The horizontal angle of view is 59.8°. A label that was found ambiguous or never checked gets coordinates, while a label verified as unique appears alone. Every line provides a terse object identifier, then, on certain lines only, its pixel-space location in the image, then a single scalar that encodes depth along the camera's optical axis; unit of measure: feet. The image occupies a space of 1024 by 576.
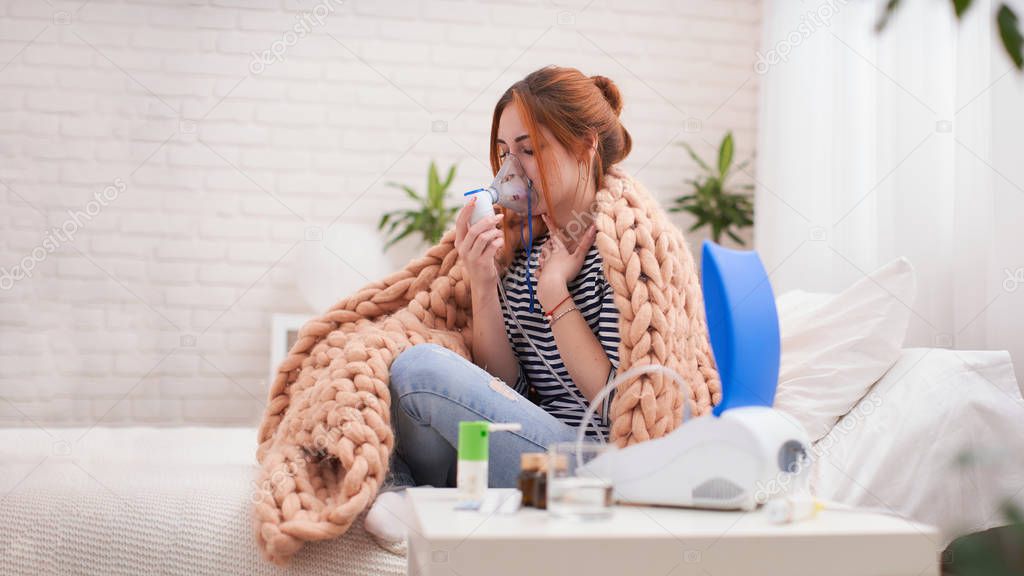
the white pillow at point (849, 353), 5.33
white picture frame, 10.50
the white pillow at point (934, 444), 4.68
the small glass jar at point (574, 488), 3.15
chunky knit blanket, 4.24
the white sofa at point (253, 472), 4.32
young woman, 4.73
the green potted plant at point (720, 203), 11.34
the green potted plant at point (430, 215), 10.97
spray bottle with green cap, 3.61
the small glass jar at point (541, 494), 3.37
